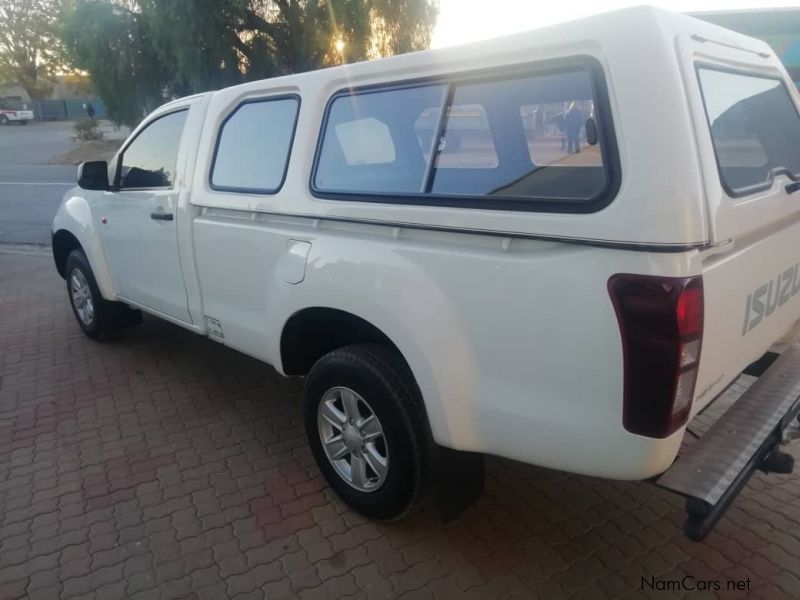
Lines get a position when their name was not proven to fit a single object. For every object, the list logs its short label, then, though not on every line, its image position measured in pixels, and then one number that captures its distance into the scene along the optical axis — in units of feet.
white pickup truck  5.78
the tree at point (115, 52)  60.80
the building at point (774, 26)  67.31
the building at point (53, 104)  165.10
